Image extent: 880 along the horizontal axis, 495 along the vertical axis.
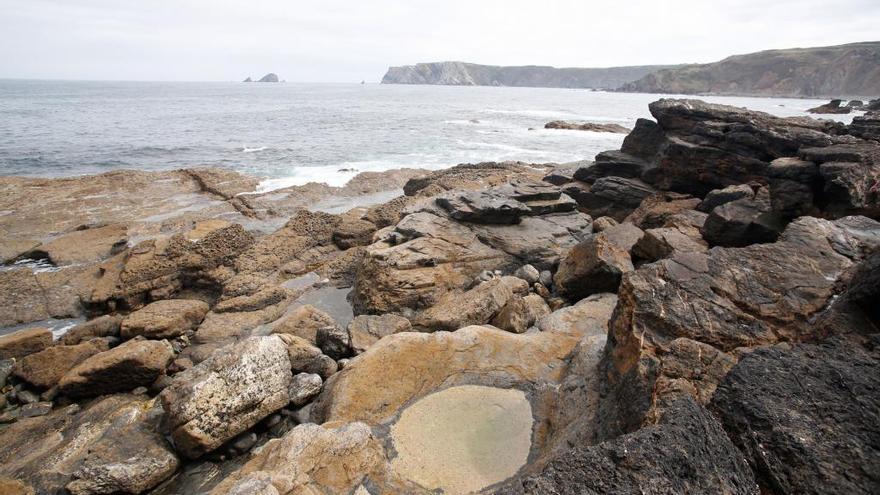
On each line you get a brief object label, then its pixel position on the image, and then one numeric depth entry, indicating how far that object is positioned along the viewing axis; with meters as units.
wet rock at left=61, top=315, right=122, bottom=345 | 9.96
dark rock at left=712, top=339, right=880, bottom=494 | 2.62
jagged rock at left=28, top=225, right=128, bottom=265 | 13.91
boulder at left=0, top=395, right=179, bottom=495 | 5.59
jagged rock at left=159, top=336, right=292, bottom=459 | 5.91
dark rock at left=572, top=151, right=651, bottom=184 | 17.25
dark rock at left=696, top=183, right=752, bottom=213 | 11.61
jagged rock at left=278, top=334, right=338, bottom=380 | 7.46
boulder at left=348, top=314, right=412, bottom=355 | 8.30
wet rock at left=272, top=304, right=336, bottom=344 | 8.78
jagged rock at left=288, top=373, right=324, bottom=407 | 6.82
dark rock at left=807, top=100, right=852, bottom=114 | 64.69
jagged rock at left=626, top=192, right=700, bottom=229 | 13.34
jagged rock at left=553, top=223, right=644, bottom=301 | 8.95
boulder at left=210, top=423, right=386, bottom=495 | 4.37
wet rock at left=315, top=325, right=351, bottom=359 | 8.27
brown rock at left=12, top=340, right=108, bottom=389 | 8.59
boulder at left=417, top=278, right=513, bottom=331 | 8.67
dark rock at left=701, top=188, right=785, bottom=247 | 9.72
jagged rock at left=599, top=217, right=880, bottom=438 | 4.21
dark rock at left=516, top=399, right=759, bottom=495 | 2.58
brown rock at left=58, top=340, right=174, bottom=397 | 8.04
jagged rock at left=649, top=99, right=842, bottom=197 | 13.66
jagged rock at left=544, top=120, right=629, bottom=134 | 47.42
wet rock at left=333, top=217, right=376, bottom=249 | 14.34
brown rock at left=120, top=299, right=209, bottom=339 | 9.88
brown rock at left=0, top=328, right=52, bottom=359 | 9.30
